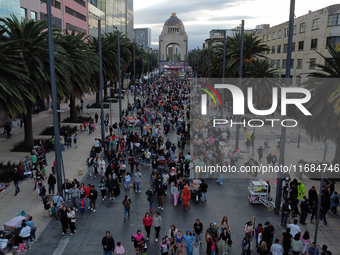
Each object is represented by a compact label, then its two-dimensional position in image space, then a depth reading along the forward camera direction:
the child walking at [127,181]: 16.36
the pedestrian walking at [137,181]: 16.38
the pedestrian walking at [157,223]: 11.95
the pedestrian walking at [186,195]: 14.38
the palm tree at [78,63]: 27.75
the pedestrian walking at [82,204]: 13.99
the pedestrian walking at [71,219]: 12.29
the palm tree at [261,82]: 32.19
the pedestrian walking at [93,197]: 14.15
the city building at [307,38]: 37.72
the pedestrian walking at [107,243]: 10.48
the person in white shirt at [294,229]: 11.20
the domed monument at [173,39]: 197.38
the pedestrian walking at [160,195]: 14.43
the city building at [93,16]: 67.16
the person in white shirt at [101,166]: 18.47
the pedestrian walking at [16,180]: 15.78
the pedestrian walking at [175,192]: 14.95
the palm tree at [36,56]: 20.97
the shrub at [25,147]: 23.55
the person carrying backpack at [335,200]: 14.17
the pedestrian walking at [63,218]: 12.32
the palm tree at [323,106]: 17.00
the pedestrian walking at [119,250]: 10.28
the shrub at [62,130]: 28.87
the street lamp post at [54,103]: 14.64
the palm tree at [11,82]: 17.80
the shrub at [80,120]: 34.78
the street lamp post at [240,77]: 22.44
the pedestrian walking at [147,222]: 11.90
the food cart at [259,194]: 15.10
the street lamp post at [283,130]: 13.77
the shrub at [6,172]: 17.91
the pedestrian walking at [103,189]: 15.81
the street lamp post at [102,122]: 25.08
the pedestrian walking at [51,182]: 15.64
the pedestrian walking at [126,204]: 13.26
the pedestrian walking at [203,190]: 15.12
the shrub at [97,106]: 45.83
